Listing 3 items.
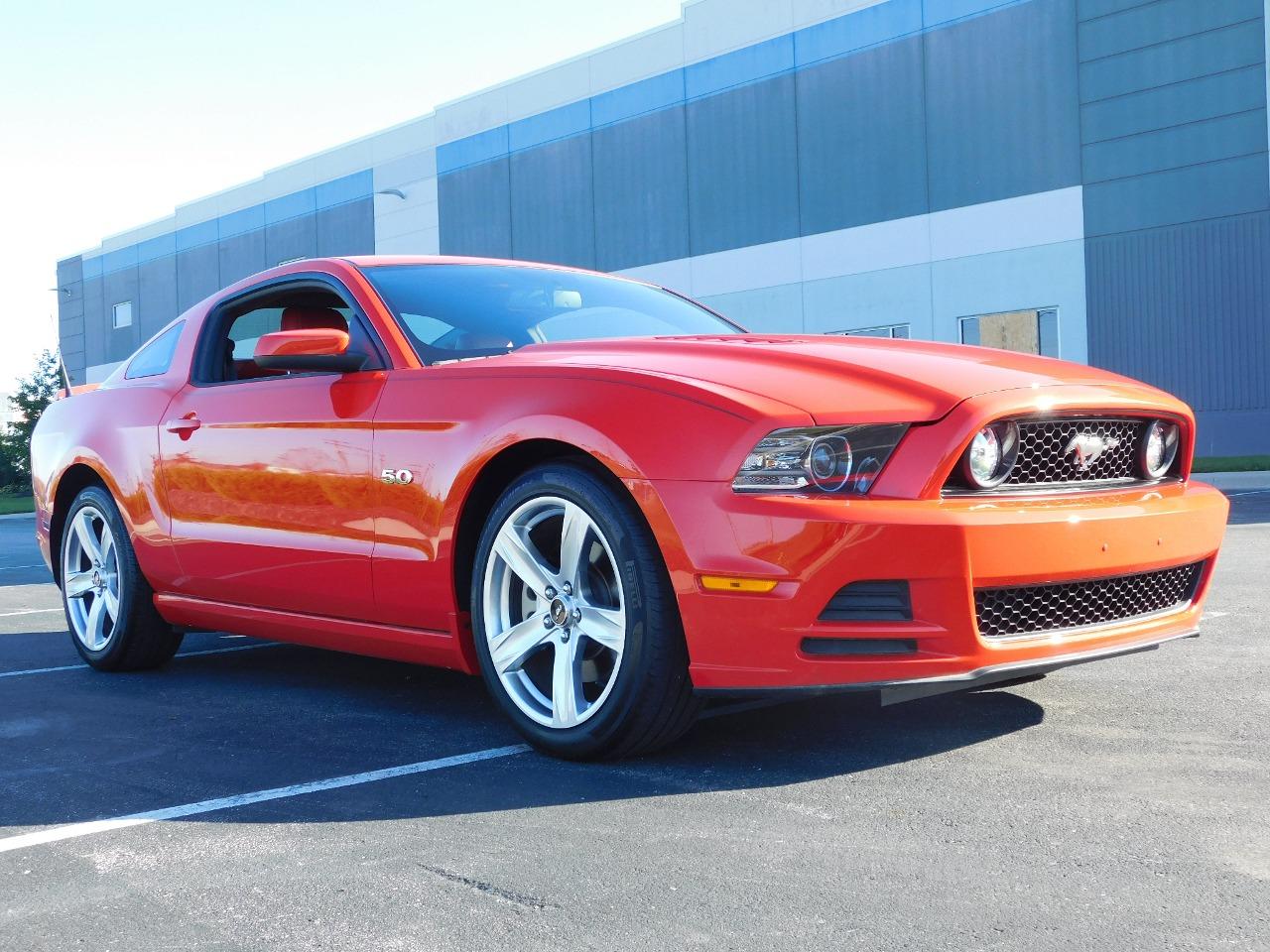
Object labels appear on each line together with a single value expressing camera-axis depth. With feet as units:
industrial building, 76.64
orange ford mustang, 10.39
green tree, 141.38
